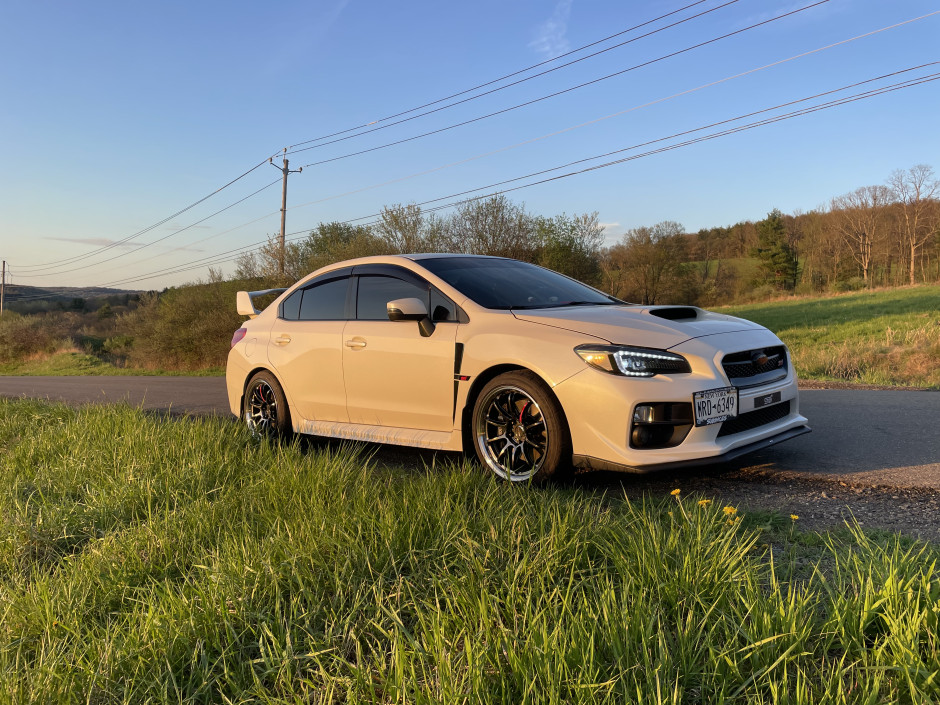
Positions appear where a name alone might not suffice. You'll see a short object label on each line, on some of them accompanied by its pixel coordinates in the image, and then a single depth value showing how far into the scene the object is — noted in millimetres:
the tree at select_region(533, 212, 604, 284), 38594
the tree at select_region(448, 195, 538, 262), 33656
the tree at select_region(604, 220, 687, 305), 48500
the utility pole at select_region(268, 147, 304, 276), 31297
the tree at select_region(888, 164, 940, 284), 59250
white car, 3768
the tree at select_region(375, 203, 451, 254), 30922
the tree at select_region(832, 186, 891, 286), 60750
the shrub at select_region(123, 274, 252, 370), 32469
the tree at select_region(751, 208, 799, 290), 66625
